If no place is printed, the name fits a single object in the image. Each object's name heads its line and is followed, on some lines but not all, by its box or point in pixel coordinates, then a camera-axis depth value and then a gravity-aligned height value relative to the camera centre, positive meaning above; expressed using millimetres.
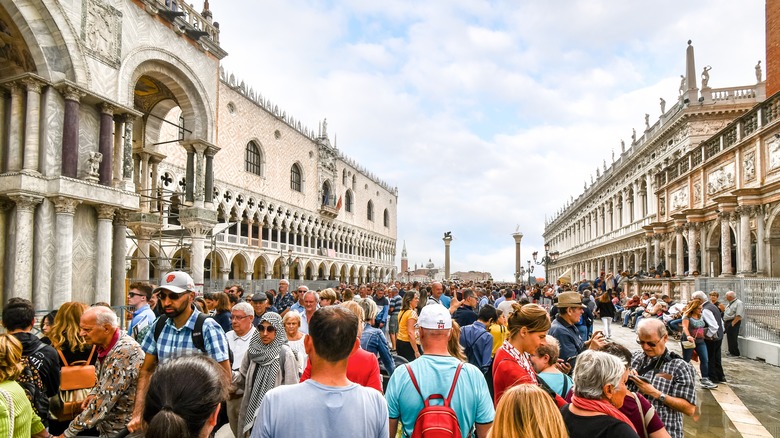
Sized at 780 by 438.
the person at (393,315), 9898 -1355
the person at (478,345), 5047 -990
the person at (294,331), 4629 -774
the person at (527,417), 1867 -649
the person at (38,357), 3262 -723
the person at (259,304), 6228 -693
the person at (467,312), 7414 -946
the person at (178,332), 3433 -589
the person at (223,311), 6375 -810
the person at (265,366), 3936 -950
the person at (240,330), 4910 -813
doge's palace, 10594 +3150
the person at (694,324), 7395 -1131
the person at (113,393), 3164 -941
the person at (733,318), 10383 -1488
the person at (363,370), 3326 -824
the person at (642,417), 2674 -927
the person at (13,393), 2557 -774
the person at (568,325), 4715 -746
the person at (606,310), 12227 -1553
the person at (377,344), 4758 -935
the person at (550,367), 3250 -821
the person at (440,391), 2637 -775
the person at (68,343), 3717 -716
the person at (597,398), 2264 -754
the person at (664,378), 3309 -908
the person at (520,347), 3189 -684
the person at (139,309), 5132 -635
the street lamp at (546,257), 34669 -448
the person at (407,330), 6605 -1138
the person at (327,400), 2078 -661
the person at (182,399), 1686 -547
